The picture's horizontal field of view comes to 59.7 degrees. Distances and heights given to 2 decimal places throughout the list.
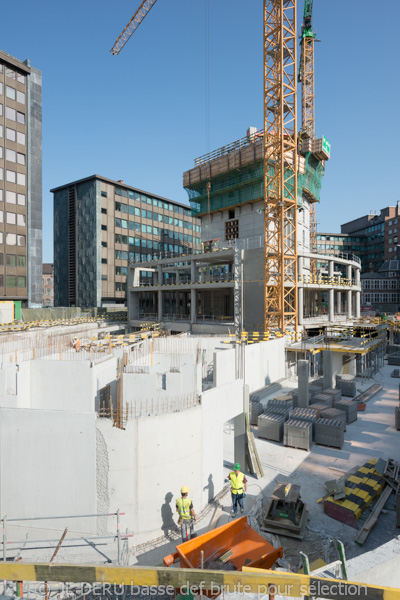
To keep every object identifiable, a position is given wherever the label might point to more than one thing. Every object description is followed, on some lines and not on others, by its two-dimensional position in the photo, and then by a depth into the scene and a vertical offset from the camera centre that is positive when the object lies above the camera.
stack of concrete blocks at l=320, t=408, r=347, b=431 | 13.60 -4.52
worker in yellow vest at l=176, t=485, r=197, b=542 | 7.83 -4.74
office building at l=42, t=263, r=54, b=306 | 88.31 +3.60
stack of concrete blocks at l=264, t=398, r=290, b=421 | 13.96 -4.55
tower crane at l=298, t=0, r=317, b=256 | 59.59 +39.67
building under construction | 35.12 +5.13
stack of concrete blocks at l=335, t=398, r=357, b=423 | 14.82 -4.65
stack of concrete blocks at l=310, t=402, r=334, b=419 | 14.14 -4.50
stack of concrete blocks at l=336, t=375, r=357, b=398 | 18.45 -4.64
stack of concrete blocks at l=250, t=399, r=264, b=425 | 14.71 -4.74
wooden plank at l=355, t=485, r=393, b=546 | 7.72 -5.18
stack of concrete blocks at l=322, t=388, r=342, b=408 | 16.10 -4.36
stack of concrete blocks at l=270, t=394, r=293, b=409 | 15.27 -4.65
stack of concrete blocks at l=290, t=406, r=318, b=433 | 13.20 -4.44
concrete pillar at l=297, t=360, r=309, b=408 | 15.28 -3.85
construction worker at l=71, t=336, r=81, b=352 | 19.17 -2.47
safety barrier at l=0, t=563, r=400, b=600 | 3.14 -2.55
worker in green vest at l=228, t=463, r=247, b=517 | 8.56 -4.66
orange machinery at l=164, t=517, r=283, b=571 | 6.66 -5.00
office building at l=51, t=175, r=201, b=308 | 57.19 +11.24
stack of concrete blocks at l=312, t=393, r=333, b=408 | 15.40 -4.44
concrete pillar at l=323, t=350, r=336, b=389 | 19.06 -3.87
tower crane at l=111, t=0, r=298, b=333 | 33.50 +14.23
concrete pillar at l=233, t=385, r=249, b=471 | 10.98 -4.30
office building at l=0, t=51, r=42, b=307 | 42.31 +15.12
